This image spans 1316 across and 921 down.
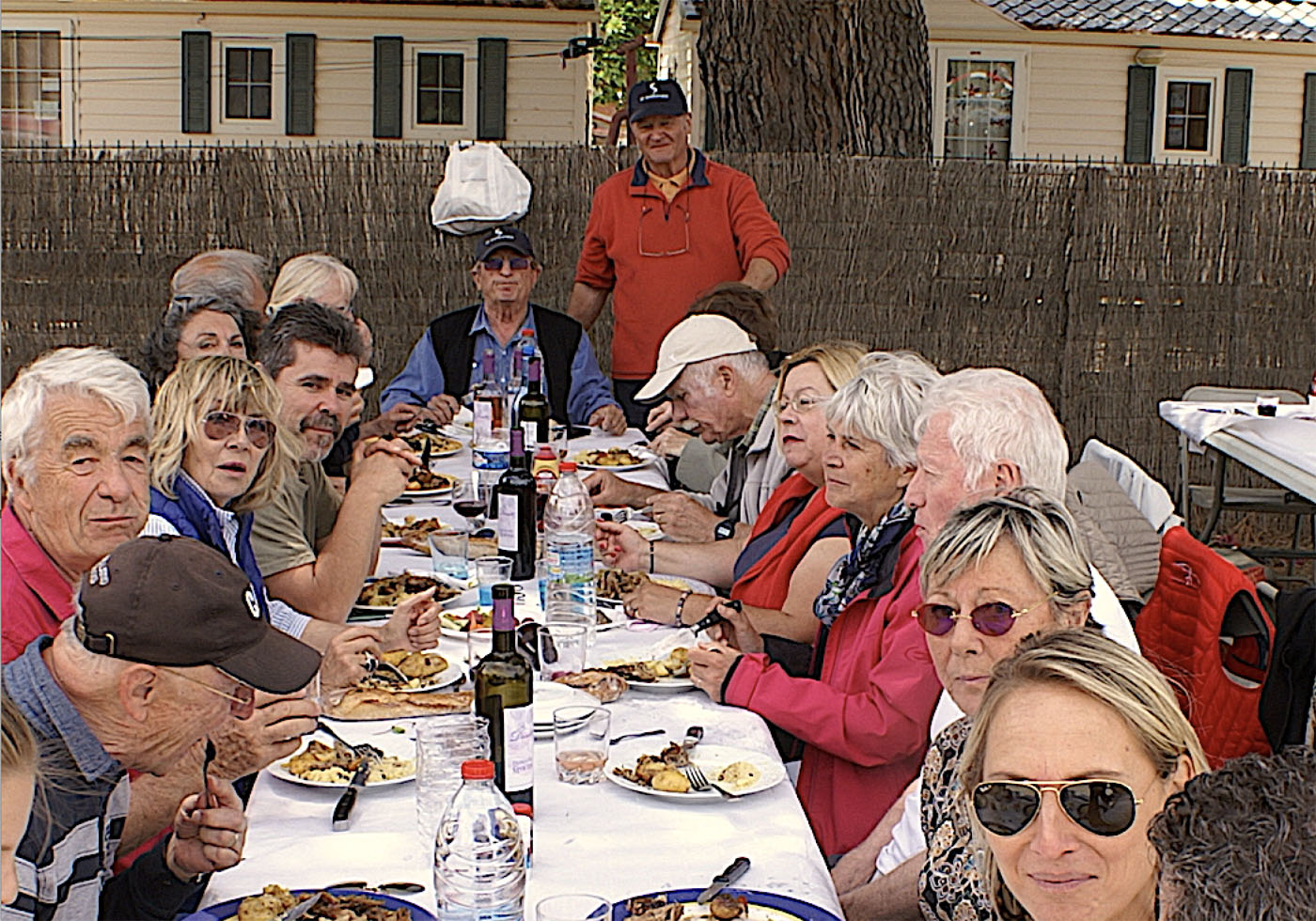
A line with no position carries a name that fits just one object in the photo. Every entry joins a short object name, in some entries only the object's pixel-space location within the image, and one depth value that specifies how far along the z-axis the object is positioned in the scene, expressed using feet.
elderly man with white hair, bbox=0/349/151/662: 8.89
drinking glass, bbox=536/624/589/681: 9.50
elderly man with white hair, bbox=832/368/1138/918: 9.00
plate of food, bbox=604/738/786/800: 7.70
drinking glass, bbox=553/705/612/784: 7.89
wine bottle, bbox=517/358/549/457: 16.82
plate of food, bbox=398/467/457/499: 16.06
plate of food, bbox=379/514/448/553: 13.98
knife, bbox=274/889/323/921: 6.18
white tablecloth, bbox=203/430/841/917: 6.75
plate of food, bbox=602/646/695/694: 9.43
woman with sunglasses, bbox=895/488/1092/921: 7.43
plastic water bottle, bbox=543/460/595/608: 11.48
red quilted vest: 9.62
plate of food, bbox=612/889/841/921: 6.31
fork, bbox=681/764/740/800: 7.68
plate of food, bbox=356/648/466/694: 9.32
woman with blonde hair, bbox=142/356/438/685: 10.01
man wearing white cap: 15.17
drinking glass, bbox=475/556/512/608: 11.20
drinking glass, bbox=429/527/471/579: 12.58
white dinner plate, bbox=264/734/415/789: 7.67
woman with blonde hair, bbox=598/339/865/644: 11.28
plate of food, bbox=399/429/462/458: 18.48
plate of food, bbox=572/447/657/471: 17.33
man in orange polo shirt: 22.84
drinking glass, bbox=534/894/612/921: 5.67
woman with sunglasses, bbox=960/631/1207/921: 5.69
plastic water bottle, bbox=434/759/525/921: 5.97
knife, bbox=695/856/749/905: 6.52
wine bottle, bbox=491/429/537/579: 12.06
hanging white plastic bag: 25.57
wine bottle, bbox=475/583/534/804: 6.96
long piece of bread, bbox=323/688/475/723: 8.77
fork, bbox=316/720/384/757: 7.99
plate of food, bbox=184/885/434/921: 6.22
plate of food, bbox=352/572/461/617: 11.66
